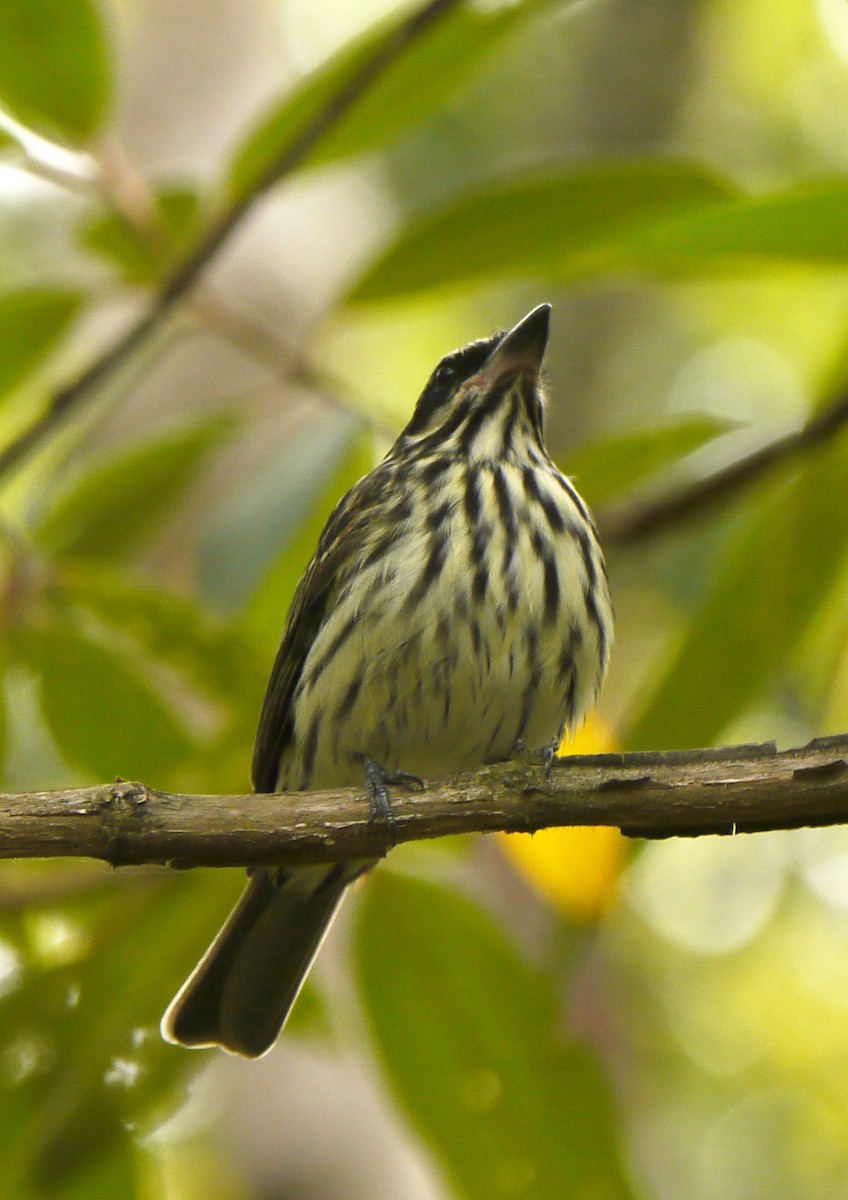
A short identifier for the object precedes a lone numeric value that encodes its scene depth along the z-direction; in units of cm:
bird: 638
